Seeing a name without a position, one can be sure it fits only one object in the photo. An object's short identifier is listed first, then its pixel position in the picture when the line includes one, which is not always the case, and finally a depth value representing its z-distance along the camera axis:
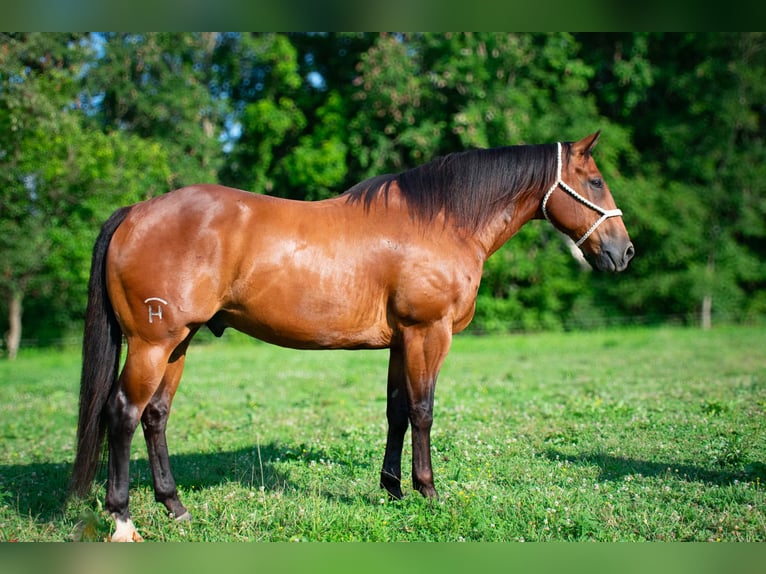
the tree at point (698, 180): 23.64
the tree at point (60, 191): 18.44
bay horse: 4.42
